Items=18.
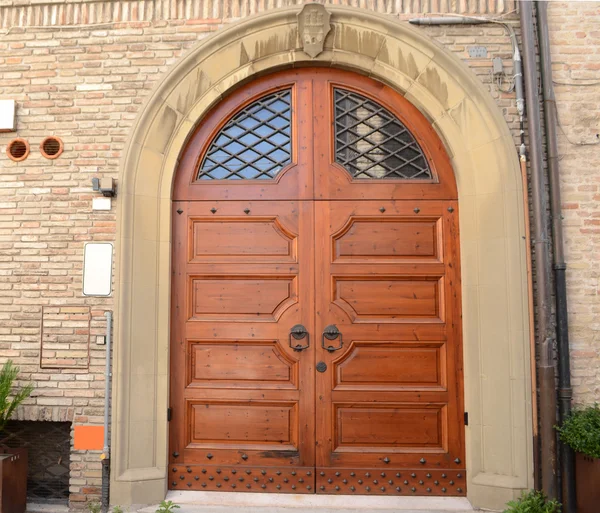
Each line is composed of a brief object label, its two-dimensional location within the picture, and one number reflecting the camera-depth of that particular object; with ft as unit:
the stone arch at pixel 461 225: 13.04
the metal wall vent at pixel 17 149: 14.25
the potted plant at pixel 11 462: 12.13
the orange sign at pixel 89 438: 13.28
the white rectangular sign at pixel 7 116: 14.23
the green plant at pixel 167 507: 12.28
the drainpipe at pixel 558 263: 12.51
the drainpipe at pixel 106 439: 12.99
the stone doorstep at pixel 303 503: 12.78
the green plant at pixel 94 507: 12.86
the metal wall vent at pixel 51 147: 14.12
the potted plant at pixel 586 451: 11.73
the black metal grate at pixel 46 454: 14.15
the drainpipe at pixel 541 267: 12.54
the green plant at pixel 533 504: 11.95
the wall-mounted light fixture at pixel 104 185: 13.65
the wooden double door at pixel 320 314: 13.71
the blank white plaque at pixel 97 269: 13.66
